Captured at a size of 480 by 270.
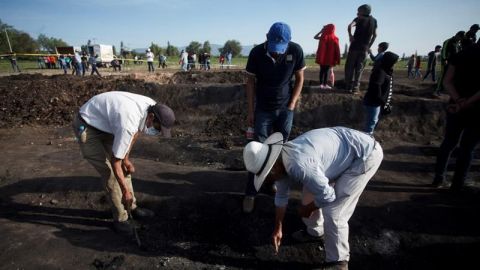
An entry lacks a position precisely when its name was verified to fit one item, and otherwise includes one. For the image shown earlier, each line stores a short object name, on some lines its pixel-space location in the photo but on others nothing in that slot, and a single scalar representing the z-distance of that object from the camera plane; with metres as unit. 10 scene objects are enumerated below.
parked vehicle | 35.81
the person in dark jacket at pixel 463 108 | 3.79
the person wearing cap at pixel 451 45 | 7.45
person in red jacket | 7.62
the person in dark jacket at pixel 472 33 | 7.34
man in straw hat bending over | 2.42
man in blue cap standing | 3.74
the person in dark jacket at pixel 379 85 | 4.92
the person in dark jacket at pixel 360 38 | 6.73
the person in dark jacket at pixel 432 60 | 13.57
